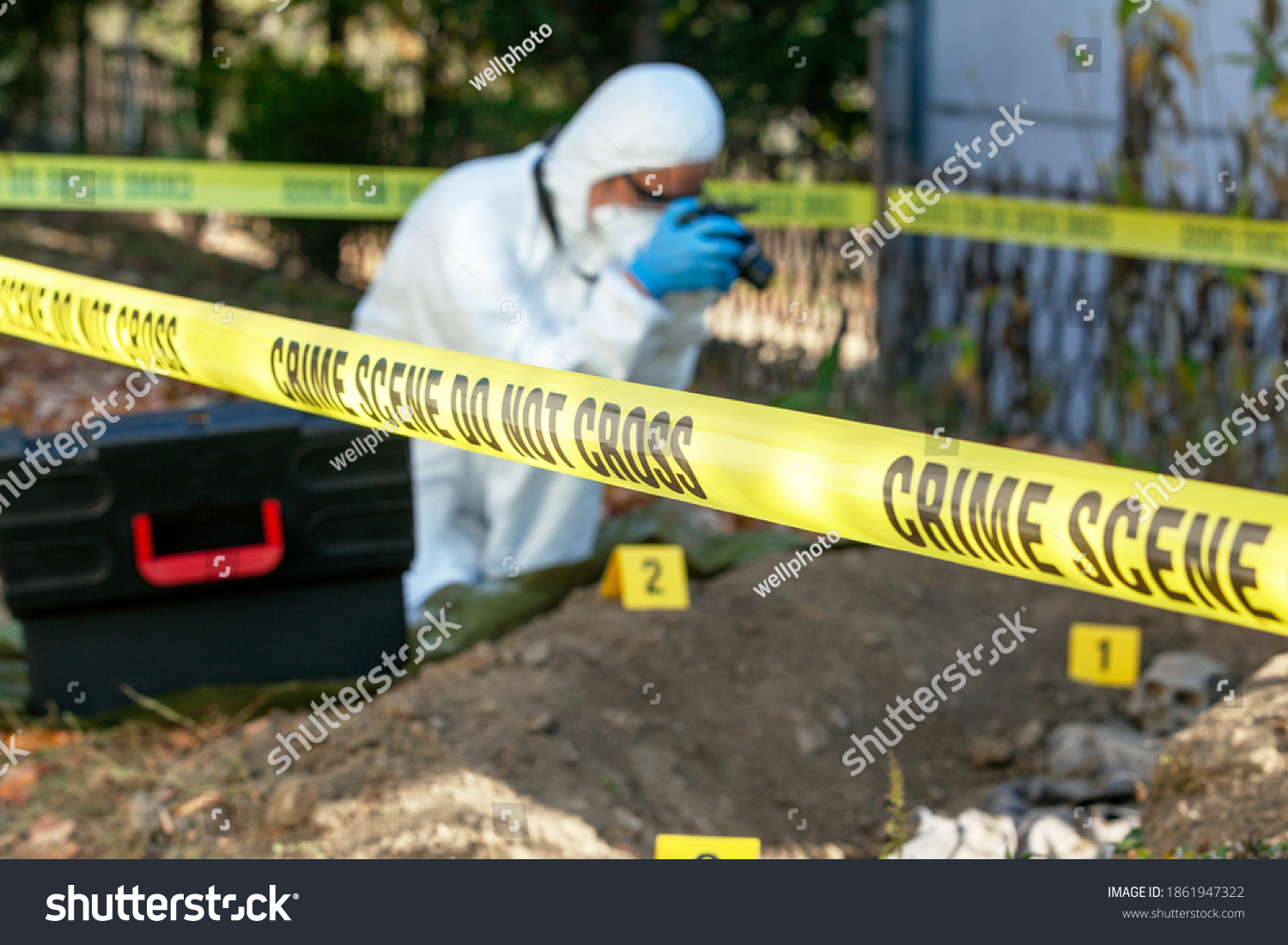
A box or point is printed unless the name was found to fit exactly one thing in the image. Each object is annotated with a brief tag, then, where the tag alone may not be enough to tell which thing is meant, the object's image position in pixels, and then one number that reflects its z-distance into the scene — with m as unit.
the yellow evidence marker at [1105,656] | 6.71
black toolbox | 6.02
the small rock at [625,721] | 6.00
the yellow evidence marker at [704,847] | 4.71
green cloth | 7.20
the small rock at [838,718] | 6.25
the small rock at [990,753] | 6.09
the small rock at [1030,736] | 6.26
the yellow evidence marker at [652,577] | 7.16
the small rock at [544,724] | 5.72
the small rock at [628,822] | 5.15
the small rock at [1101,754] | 5.79
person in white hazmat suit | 6.79
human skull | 6.36
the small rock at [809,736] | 6.06
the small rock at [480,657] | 6.50
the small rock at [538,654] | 6.46
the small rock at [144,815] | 5.31
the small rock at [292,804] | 5.12
